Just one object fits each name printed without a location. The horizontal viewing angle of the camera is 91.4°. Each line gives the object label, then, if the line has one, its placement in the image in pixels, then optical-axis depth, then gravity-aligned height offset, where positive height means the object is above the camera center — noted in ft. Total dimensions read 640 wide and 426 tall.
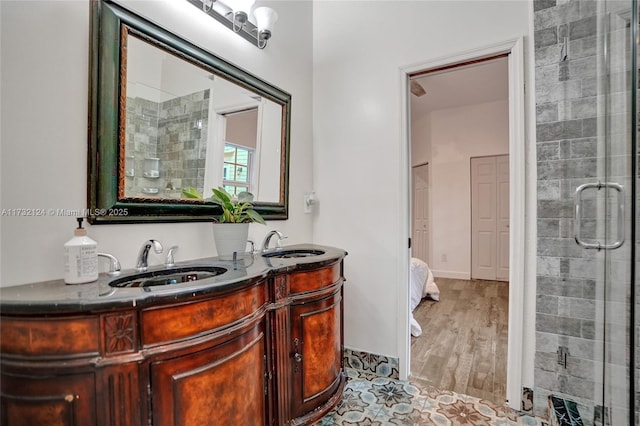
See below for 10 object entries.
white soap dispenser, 3.51 -0.55
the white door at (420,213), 18.52 +0.05
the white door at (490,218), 16.40 -0.18
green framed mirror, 4.18 +1.46
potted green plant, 5.36 -0.17
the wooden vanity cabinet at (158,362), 2.78 -1.56
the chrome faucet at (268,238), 6.70 -0.55
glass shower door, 3.92 +0.12
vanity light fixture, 5.77 +3.83
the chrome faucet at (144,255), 4.41 -0.62
